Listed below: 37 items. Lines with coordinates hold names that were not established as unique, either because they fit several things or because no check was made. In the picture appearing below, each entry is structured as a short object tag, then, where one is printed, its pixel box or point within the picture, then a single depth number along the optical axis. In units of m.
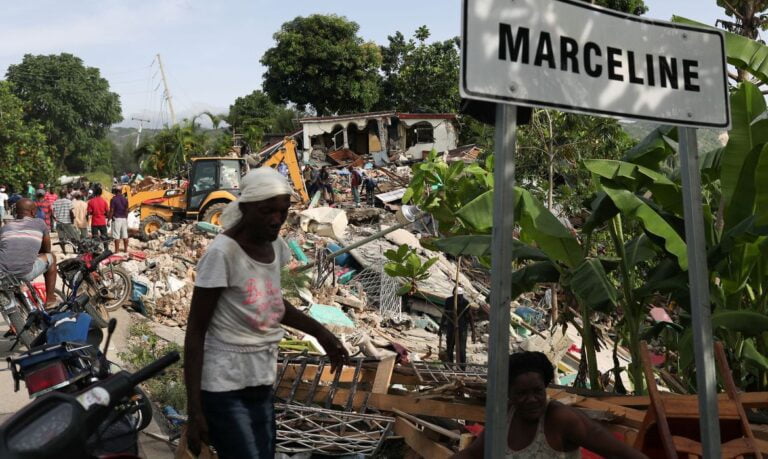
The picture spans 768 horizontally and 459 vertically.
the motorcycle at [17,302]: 8.02
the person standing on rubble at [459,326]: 9.67
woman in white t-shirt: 2.98
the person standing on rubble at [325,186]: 27.25
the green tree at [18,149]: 34.72
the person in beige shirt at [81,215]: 18.33
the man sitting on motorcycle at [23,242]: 7.96
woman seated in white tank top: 3.04
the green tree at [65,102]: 72.50
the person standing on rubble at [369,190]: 27.67
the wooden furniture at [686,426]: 3.31
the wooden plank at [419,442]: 4.30
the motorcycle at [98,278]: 10.00
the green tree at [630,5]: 35.06
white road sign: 2.26
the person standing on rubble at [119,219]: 16.78
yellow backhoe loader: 20.89
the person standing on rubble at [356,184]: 27.60
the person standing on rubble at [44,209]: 20.06
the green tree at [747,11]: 14.02
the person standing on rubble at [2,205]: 22.23
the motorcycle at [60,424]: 1.92
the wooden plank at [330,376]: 5.43
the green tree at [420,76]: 45.44
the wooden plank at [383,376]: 5.12
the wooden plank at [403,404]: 4.35
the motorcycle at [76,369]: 2.80
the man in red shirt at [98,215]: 16.25
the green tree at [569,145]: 11.12
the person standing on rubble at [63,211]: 17.34
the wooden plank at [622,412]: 4.15
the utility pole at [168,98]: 48.11
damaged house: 38.81
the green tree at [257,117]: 41.38
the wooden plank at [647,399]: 4.00
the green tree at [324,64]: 46.16
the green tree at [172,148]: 38.91
